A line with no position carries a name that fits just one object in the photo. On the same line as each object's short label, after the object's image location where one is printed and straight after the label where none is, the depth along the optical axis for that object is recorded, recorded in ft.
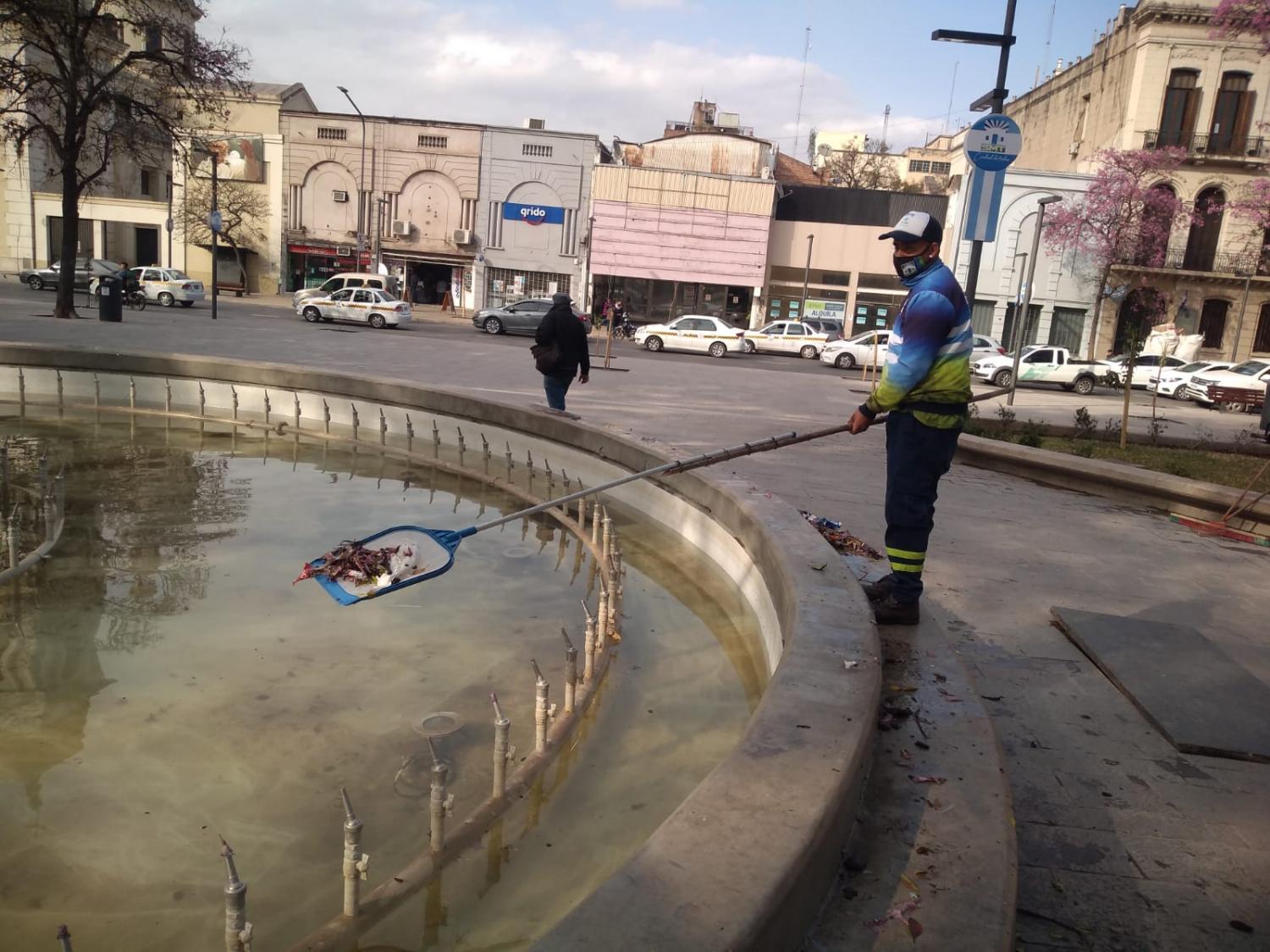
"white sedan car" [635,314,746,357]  106.63
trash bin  72.84
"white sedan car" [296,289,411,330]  105.29
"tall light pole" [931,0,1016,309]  34.19
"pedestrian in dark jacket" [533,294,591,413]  32.12
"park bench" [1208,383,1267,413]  79.00
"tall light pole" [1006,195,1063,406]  47.10
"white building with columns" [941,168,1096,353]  128.26
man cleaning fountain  13.01
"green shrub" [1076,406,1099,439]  39.96
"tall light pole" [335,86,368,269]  146.20
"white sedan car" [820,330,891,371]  101.14
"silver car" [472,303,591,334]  109.60
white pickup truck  93.30
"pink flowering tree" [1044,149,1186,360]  121.80
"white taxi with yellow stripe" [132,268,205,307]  112.37
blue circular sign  29.53
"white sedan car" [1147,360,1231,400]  86.89
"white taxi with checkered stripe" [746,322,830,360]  111.96
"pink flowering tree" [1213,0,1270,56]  45.83
